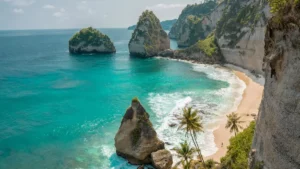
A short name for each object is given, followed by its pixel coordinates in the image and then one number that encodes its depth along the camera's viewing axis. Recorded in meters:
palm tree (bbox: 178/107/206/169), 34.88
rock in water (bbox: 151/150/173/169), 38.09
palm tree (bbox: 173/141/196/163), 35.69
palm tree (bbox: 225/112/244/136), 40.84
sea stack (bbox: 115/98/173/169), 40.22
